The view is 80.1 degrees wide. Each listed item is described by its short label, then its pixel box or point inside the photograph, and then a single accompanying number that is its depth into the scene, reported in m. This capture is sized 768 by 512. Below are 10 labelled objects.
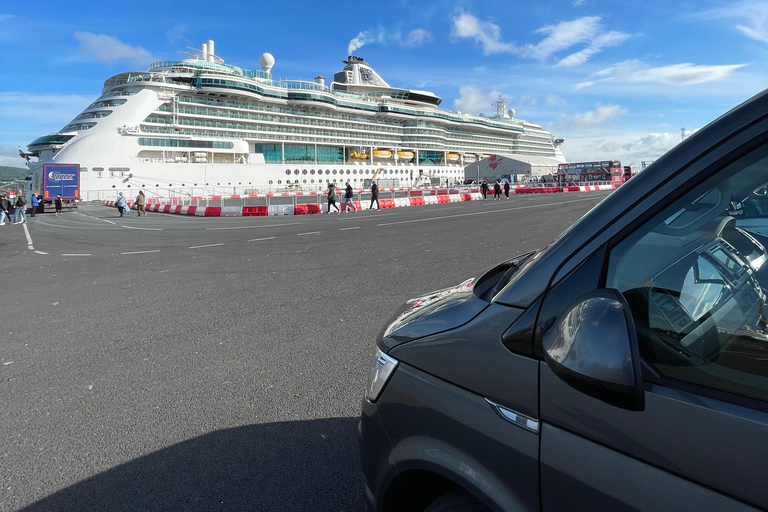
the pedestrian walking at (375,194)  23.62
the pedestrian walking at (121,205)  25.34
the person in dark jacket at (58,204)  31.38
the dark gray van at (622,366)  0.85
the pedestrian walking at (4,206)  22.15
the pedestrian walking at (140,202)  26.15
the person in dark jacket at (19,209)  23.12
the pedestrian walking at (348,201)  22.80
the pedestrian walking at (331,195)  21.92
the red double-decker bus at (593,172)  50.28
